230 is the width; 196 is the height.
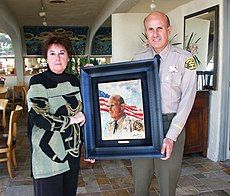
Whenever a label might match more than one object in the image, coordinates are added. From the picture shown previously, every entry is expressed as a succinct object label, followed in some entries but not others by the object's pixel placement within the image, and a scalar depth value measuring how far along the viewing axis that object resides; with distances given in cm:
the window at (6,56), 913
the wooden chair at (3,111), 422
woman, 157
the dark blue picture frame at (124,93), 159
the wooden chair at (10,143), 340
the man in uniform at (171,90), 160
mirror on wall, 380
